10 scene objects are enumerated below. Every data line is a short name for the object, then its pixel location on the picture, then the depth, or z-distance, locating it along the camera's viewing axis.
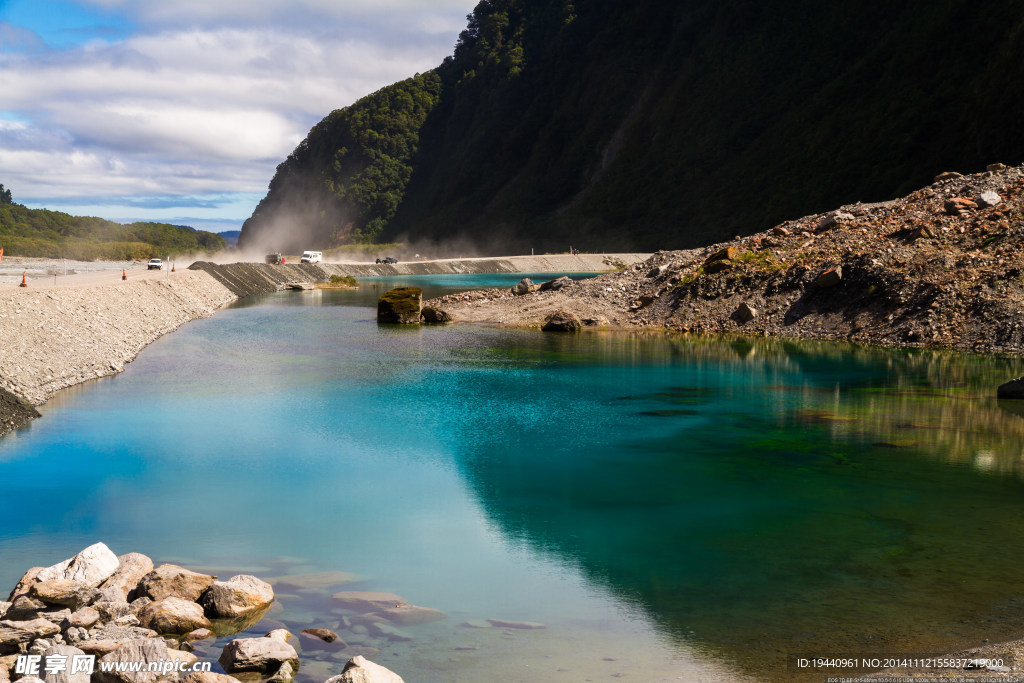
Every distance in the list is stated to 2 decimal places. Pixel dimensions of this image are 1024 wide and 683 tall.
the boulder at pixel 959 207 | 41.81
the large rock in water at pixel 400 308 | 49.06
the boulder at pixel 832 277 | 40.12
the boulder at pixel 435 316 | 49.72
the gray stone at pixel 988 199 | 41.38
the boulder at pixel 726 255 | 46.25
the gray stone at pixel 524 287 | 55.03
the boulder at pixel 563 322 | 44.88
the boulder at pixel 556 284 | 53.22
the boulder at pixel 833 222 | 46.59
